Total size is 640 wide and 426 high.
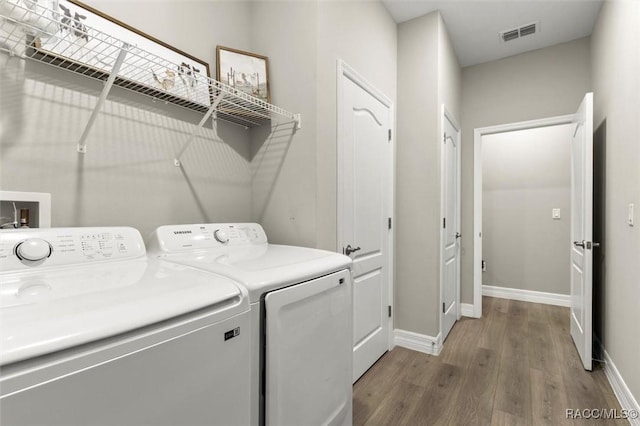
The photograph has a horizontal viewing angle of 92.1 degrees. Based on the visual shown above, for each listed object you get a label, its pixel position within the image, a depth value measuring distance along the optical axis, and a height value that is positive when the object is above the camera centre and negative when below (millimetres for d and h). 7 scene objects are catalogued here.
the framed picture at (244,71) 1686 +798
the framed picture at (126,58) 1135 +635
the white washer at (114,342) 492 -244
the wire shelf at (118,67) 1012 +593
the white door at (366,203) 1929 +60
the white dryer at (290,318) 906 -355
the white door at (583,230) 2160 -136
